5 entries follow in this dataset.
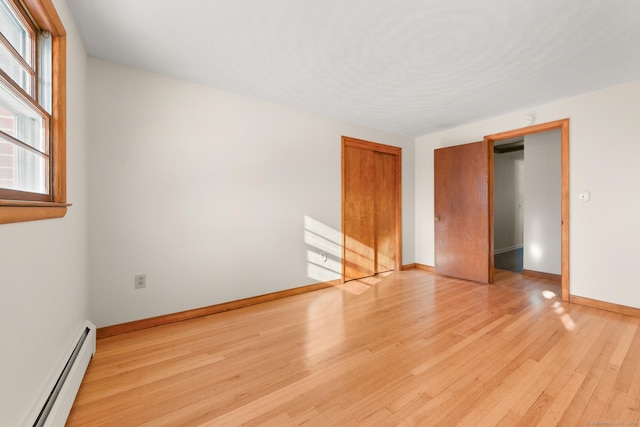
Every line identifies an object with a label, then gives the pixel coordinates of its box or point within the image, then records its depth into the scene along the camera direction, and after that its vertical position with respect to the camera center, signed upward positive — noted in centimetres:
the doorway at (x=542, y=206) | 398 +11
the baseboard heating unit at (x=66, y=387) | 110 -84
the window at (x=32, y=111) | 106 +49
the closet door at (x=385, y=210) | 429 +5
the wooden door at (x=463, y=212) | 374 +2
